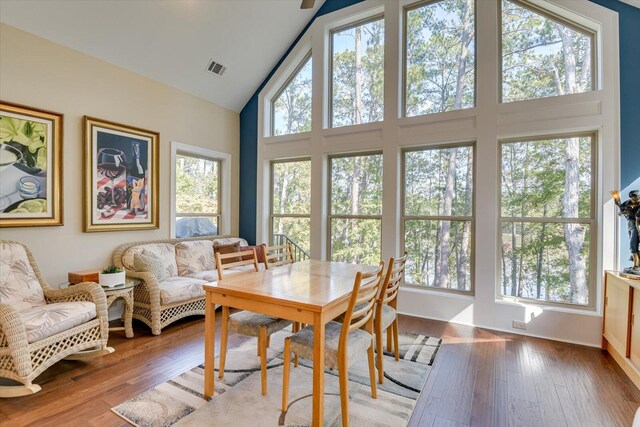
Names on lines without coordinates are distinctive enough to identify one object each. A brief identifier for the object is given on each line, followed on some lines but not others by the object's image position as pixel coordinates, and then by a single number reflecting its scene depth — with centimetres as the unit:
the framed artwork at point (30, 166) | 293
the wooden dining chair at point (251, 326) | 224
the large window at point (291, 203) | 496
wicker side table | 308
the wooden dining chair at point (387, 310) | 231
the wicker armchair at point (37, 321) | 215
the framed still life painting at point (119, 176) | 355
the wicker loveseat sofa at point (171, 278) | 338
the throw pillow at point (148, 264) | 351
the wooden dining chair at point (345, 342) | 183
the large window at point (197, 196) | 466
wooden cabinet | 245
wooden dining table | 176
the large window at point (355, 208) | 443
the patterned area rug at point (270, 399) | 197
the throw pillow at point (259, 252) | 456
